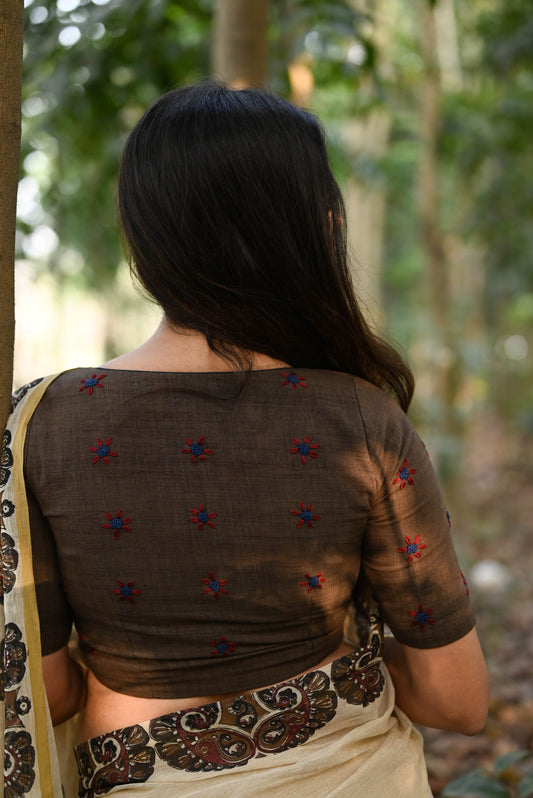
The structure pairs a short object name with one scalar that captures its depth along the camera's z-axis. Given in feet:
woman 3.90
